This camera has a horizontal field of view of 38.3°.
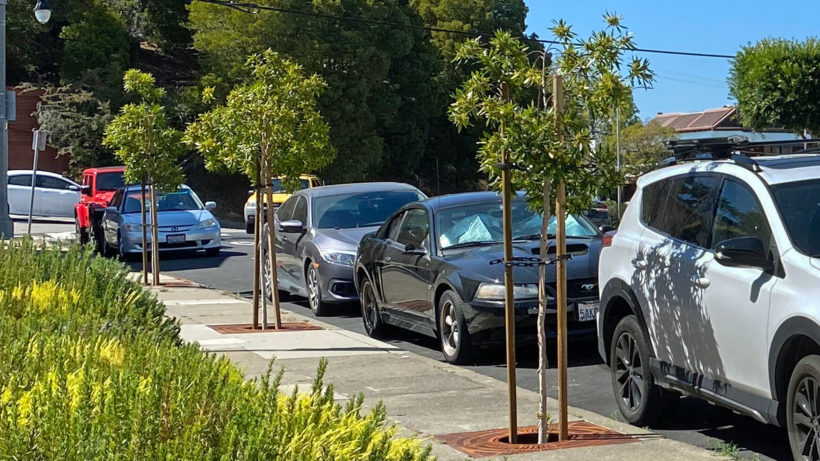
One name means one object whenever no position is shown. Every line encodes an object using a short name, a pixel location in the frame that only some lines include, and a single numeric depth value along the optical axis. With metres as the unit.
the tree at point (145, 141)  18.00
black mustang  10.35
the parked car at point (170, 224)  23.66
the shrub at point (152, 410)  3.87
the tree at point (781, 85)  36.62
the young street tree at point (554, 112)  6.85
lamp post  21.03
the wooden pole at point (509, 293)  6.96
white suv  5.96
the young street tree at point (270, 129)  12.59
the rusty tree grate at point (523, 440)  6.89
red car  27.12
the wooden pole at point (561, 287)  6.96
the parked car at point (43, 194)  37.71
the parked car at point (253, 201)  31.77
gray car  14.54
